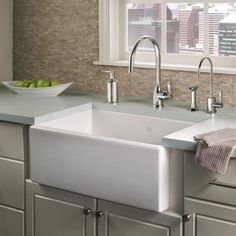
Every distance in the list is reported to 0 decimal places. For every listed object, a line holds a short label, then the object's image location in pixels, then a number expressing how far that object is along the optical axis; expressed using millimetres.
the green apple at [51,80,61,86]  3465
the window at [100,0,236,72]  3146
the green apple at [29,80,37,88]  3463
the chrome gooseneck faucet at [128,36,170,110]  3021
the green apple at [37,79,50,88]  3444
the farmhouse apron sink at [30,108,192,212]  2422
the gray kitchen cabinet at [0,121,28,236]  2922
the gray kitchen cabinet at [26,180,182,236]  2537
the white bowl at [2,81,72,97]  3389
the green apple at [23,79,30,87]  3492
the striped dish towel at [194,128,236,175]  2258
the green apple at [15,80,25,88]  3497
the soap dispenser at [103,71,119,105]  3217
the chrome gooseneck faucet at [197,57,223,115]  2936
